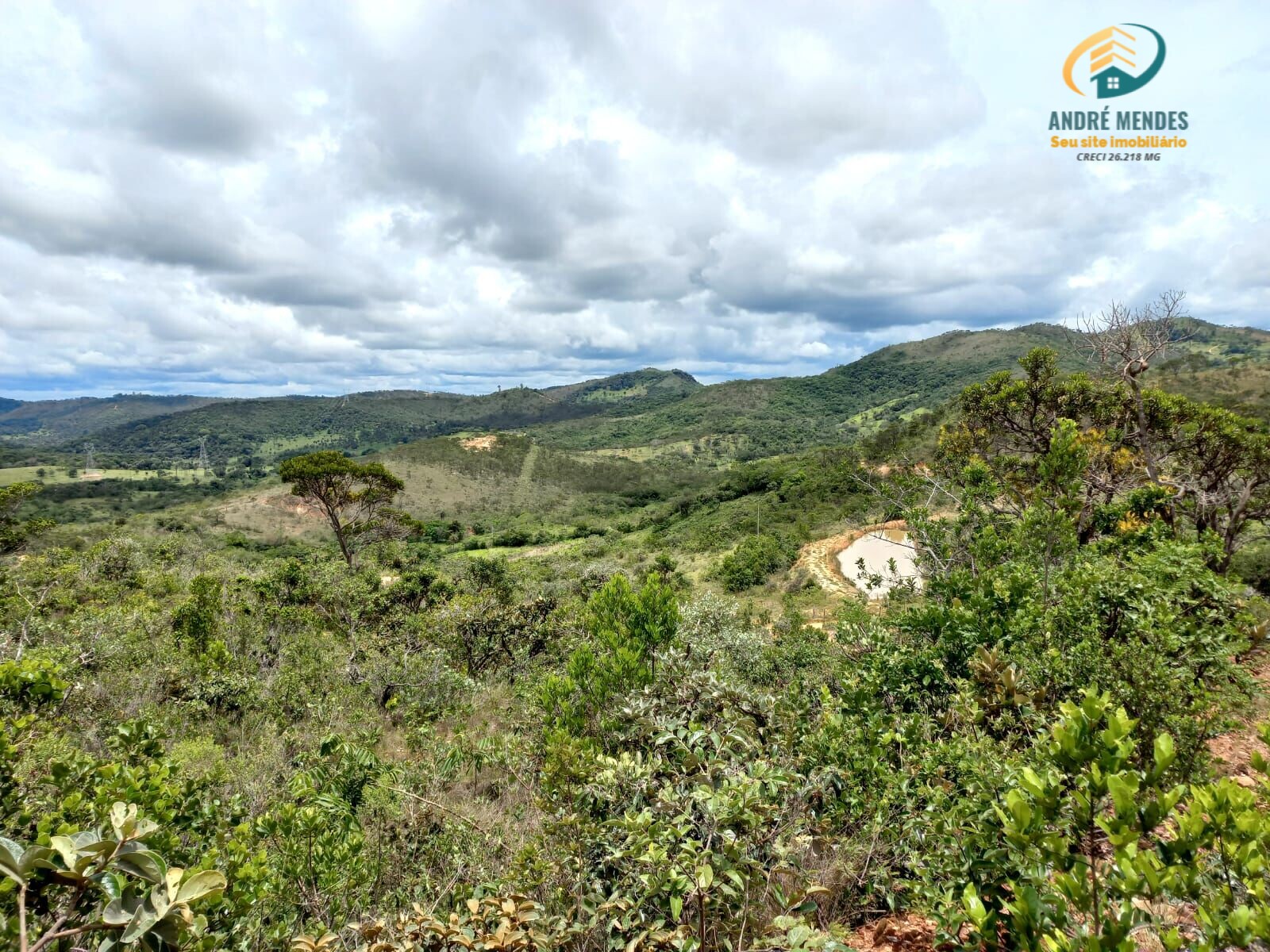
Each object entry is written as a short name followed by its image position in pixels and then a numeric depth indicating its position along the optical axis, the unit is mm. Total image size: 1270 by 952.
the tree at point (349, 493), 22844
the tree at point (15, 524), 18156
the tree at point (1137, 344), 10031
